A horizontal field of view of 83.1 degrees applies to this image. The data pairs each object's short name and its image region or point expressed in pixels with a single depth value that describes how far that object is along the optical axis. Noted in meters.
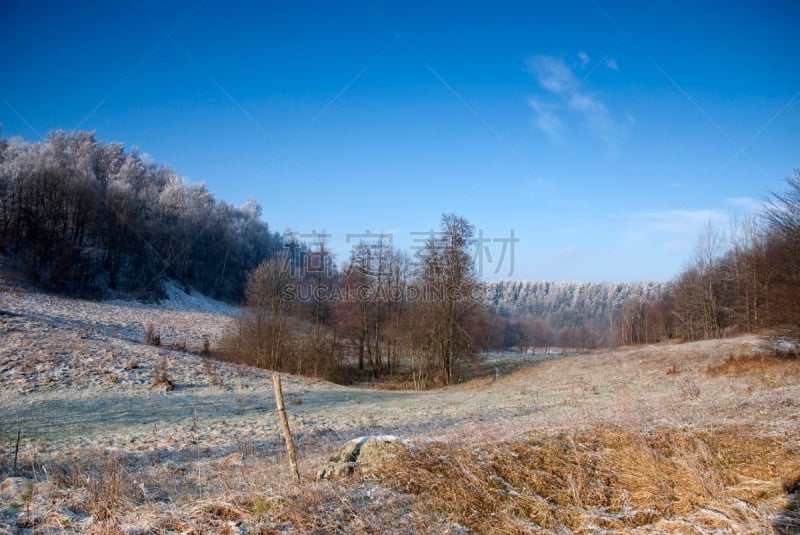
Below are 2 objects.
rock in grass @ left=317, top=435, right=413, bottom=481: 6.62
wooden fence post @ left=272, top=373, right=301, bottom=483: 6.39
